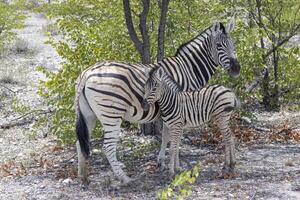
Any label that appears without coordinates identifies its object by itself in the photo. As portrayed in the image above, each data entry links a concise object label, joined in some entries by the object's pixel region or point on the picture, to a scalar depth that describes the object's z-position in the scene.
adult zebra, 14.09
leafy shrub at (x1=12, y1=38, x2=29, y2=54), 38.75
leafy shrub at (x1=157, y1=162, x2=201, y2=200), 7.49
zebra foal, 14.38
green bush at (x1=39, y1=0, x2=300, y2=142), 17.73
